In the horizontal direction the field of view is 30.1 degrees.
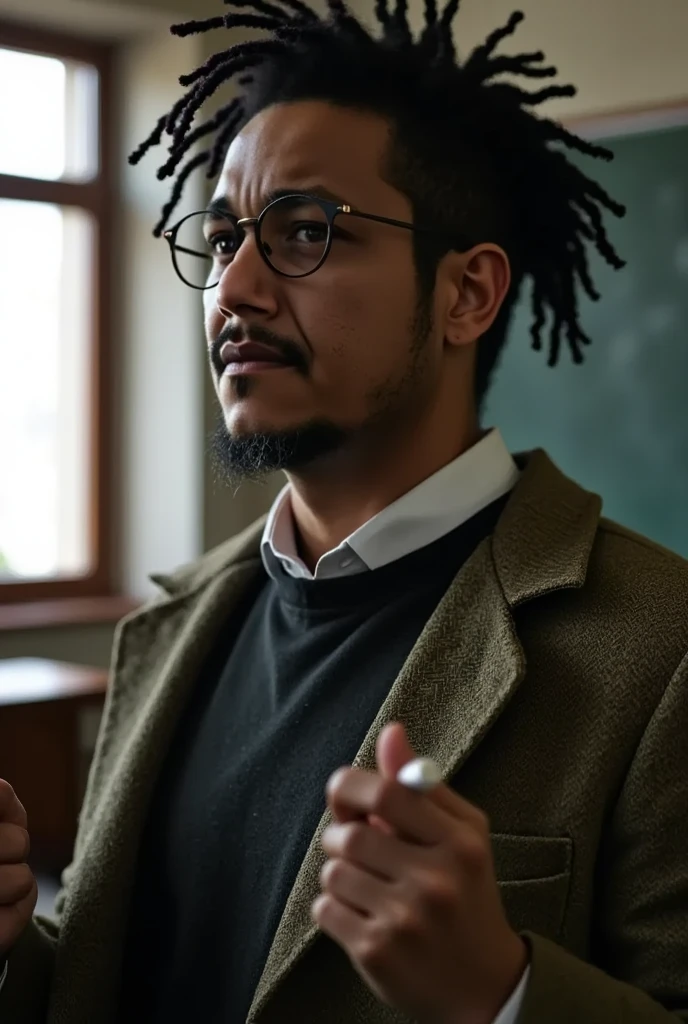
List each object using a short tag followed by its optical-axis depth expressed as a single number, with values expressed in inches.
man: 41.1
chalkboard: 107.8
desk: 105.7
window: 143.7
